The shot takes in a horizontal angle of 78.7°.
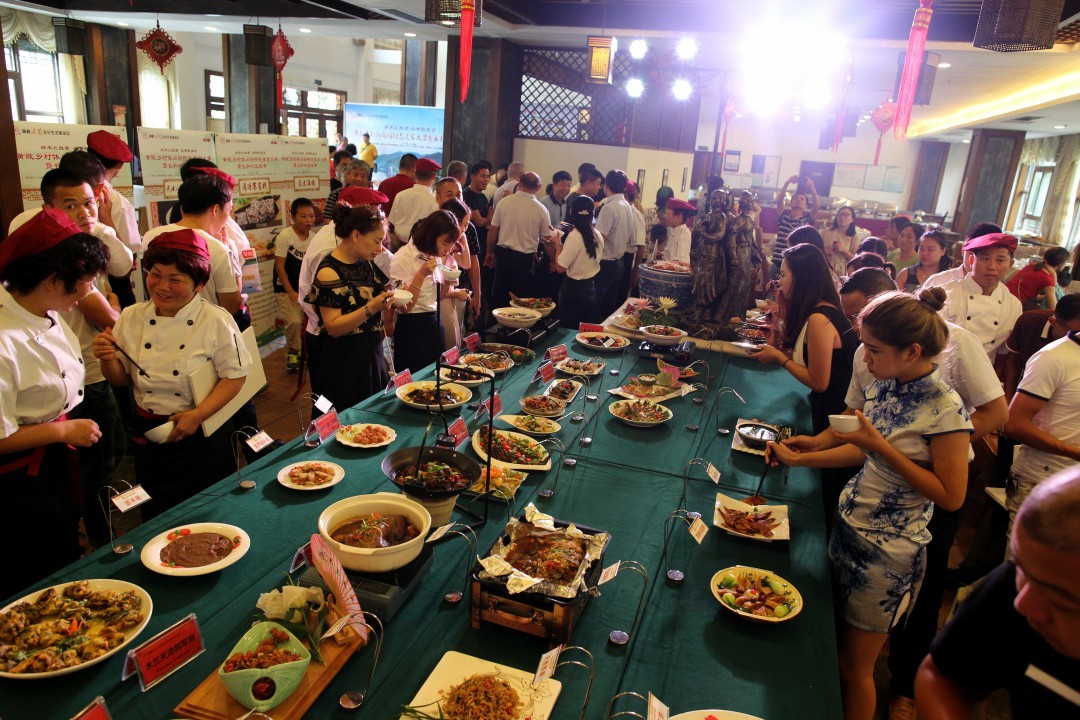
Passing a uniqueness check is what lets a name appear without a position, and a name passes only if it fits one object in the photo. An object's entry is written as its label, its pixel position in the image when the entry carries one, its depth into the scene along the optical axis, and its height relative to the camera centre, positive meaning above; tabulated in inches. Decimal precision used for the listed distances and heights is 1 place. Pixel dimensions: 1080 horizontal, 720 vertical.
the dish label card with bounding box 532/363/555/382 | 114.8 -33.1
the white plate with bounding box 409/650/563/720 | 51.2 -40.0
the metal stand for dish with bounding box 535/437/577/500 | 85.4 -39.5
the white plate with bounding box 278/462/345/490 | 80.8 -39.0
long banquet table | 53.4 -40.7
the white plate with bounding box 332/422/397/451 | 93.7 -38.7
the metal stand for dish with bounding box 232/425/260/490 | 80.9 -39.5
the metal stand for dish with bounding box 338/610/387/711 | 50.9 -40.4
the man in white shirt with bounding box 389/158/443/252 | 198.8 -11.8
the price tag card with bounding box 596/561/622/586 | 59.7 -34.4
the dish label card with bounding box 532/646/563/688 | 50.6 -36.6
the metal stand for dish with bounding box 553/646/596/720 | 50.2 -40.4
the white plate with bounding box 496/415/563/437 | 103.3 -38.7
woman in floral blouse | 111.0 -24.0
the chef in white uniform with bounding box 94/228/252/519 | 82.3 -26.4
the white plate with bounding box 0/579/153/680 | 49.5 -39.0
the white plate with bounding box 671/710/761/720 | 52.1 -40.3
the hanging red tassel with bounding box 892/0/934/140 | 131.8 +28.9
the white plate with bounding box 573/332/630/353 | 153.2 -37.2
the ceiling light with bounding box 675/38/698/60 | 236.2 +48.4
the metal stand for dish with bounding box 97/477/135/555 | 66.1 -39.5
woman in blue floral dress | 68.4 -27.9
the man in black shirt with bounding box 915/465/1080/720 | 33.9 -24.9
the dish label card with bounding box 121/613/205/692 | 50.1 -38.6
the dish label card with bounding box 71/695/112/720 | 41.2 -35.1
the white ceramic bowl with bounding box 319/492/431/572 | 59.7 -33.9
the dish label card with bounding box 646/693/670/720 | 48.6 -37.3
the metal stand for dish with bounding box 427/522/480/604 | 63.8 -39.9
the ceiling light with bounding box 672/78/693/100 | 314.5 +45.3
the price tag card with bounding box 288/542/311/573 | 64.5 -38.5
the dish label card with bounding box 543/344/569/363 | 126.8 -33.5
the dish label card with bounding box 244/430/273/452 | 83.3 -35.8
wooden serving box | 57.7 -37.5
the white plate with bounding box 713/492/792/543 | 79.7 -39.1
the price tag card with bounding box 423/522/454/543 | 62.9 -33.9
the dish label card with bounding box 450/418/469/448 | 96.0 -37.2
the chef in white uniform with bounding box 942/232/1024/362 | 141.6 -19.4
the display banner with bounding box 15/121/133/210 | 161.9 -3.3
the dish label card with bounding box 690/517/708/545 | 73.9 -37.3
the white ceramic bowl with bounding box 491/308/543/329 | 159.2 -33.9
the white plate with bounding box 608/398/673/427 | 110.7 -38.6
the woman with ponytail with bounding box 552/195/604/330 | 201.5 -26.4
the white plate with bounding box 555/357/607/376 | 131.9 -37.3
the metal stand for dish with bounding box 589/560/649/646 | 60.6 -40.4
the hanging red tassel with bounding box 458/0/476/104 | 133.6 +27.4
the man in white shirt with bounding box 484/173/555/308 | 225.1 -21.4
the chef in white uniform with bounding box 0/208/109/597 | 69.2 -25.9
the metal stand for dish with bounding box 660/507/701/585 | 70.9 -40.3
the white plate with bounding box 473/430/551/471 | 90.3 -38.4
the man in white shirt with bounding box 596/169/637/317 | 229.8 -16.3
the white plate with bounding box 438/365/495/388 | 117.6 -36.9
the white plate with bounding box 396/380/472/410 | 107.1 -37.0
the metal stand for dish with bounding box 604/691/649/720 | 52.1 -40.8
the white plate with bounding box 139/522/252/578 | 63.2 -39.0
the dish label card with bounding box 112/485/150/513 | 65.2 -34.9
